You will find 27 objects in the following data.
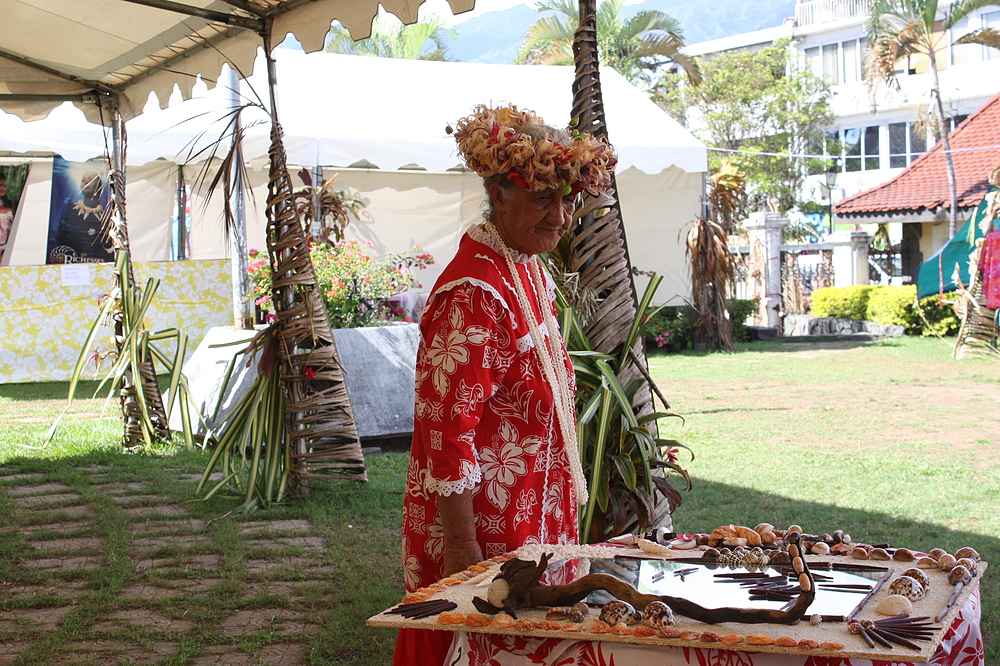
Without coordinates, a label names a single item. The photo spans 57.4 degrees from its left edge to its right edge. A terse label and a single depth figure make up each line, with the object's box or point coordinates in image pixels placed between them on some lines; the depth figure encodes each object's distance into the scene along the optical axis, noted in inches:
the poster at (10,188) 533.6
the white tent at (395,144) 465.7
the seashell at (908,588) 63.7
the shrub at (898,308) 654.5
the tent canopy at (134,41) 182.2
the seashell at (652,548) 78.2
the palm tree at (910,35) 849.5
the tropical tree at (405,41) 1385.3
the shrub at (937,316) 624.7
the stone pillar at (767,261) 686.5
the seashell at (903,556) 73.9
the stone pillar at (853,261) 815.7
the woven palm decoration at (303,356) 206.5
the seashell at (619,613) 60.3
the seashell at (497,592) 63.5
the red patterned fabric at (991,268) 464.8
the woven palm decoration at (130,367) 275.4
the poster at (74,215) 544.1
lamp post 762.8
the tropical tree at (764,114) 1181.1
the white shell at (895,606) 60.4
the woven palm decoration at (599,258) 139.6
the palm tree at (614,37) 1083.9
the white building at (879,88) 1188.7
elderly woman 79.0
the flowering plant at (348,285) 296.4
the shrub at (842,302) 722.8
